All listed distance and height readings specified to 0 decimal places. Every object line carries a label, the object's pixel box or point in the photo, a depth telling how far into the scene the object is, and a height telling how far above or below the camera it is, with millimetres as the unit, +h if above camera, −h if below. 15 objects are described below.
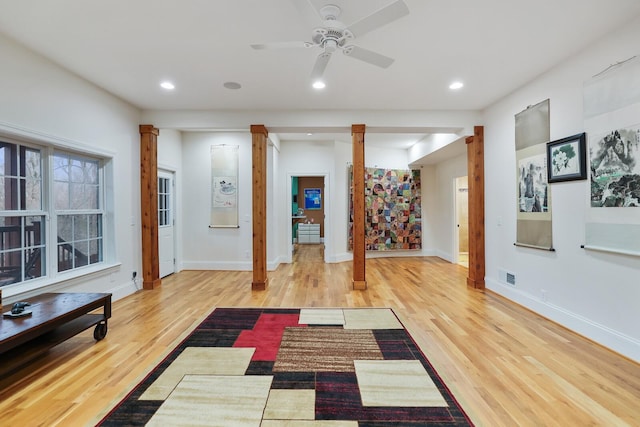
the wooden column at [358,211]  4461 -2
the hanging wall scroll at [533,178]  3334 +374
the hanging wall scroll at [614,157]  2377 +442
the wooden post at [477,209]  4504 +10
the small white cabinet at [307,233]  10070 -767
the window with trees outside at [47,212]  2826 +27
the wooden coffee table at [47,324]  1993 -838
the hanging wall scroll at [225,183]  5801 +592
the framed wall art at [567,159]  2836 +521
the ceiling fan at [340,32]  1916 +1343
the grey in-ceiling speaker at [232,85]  3547 +1586
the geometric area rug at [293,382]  1709 -1211
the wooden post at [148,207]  4523 +99
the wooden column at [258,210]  4465 +32
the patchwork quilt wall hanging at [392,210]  7215 +20
